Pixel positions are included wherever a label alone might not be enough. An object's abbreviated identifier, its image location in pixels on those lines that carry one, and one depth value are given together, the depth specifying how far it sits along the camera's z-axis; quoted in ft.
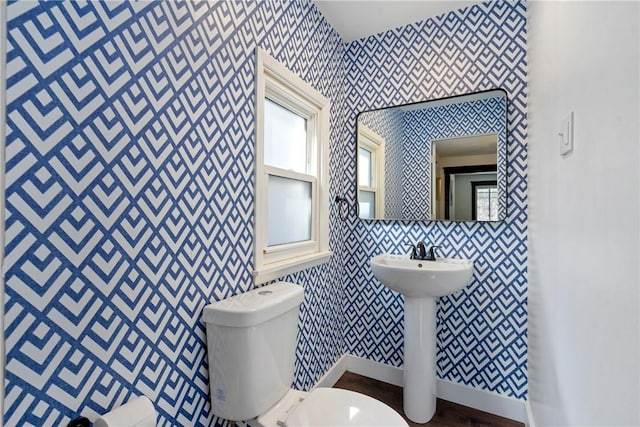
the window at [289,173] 4.66
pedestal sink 5.55
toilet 3.51
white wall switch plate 2.87
